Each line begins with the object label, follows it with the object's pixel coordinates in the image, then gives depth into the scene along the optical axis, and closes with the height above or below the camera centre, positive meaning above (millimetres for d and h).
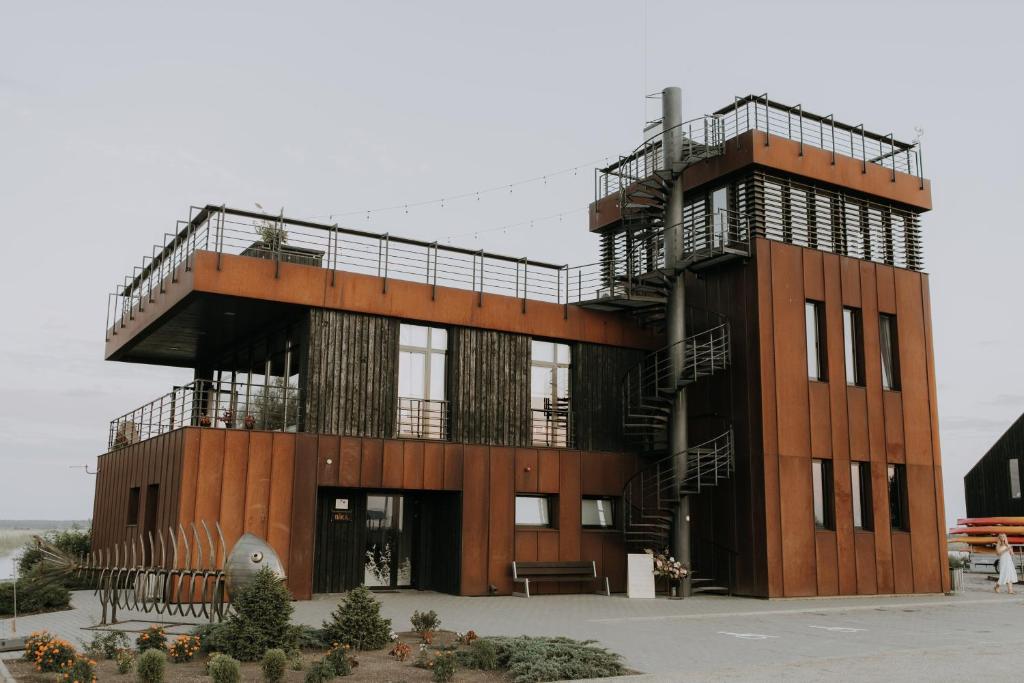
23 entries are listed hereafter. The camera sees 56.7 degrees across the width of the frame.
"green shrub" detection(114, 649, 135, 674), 9430 -1410
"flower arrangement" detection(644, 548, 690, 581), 19578 -901
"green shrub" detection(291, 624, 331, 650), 11024 -1398
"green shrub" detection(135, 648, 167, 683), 8625 -1334
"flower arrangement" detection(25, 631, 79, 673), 9484 -1365
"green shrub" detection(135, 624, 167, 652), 10664 -1346
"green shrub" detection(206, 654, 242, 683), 8406 -1322
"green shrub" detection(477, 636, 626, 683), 9445 -1410
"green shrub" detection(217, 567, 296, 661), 10430 -1120
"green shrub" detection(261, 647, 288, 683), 8844 -1340
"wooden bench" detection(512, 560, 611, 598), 19766 -1027
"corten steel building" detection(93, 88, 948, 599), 18891 +2722
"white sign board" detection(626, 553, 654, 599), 19531 -1053
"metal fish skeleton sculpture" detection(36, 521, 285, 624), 12883 -742
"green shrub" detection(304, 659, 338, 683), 8617 -1376
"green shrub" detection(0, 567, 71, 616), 16234 -1363
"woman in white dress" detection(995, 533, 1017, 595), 22609 -987
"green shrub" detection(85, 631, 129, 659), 10508 -1428
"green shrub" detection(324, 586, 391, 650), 11195 -1223
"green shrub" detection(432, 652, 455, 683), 9078 -1386
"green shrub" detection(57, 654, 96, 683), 8273 -1338
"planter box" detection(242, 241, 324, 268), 19688 +5617
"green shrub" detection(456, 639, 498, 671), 10141 -1425
